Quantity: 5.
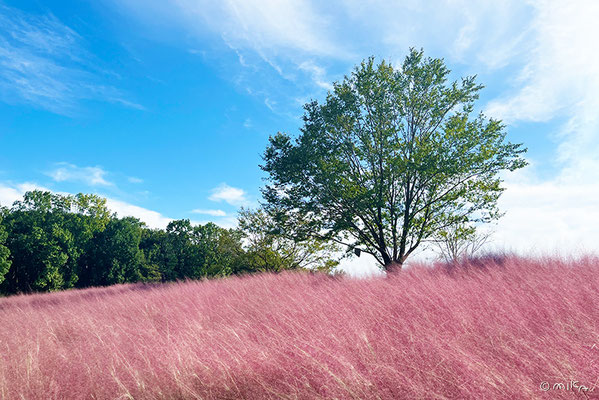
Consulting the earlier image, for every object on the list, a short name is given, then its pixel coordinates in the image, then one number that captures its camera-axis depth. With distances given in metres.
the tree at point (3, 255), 28.69
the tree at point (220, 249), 30.47
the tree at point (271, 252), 27.23
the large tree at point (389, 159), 15.86
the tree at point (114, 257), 38.81
